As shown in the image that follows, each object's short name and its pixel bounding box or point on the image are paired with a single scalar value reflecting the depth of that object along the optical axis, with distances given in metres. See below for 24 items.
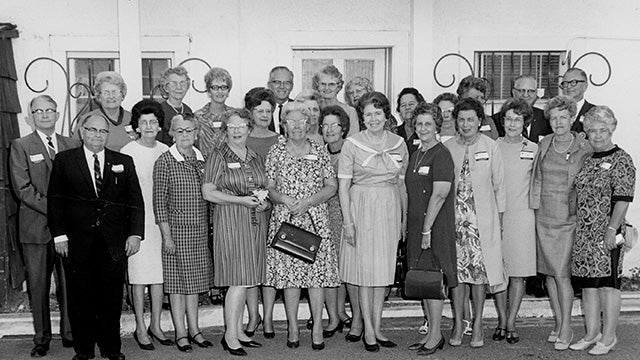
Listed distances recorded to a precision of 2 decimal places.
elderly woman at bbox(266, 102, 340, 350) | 5.36
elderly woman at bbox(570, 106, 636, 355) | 5.17
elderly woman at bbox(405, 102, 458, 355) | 5.19
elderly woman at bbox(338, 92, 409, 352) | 5.35
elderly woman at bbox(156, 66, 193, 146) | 6.02
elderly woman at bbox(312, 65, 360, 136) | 6.33
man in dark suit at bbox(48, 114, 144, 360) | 5.07
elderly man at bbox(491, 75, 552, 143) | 6.46
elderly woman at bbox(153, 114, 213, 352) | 5.27
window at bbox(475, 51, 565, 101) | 7.84
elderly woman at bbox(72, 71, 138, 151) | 5.67
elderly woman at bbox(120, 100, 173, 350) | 5.38
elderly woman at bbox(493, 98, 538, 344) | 5.54
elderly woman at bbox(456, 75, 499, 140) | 6.17
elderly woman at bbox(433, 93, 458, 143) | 5.84
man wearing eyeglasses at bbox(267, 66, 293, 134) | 6.44
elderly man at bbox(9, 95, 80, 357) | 5.34
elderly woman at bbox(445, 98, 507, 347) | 5.37
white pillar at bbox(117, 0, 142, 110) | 6.69
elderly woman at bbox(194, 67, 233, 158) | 5.95
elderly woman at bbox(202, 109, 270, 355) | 5.25
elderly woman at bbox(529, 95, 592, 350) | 5.43
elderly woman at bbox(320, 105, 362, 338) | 5.64
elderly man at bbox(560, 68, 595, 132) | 6.45
